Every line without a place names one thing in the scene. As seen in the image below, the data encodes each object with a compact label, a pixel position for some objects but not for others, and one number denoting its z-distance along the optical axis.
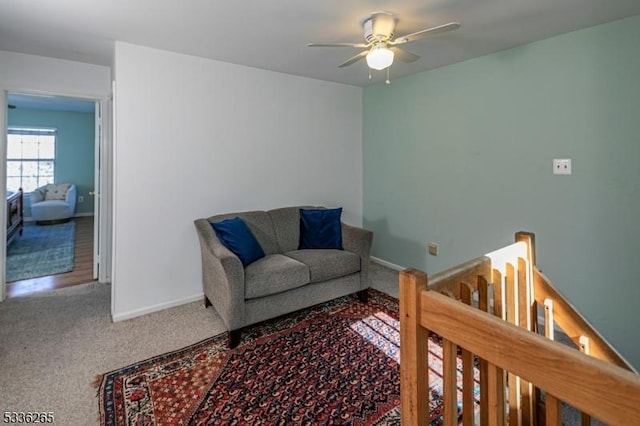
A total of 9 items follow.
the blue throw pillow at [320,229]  3.13
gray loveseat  2.29
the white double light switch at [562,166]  2.46
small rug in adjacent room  3.87
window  6.91
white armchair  6.57
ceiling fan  2.02
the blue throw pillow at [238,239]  2.61
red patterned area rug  1.68
